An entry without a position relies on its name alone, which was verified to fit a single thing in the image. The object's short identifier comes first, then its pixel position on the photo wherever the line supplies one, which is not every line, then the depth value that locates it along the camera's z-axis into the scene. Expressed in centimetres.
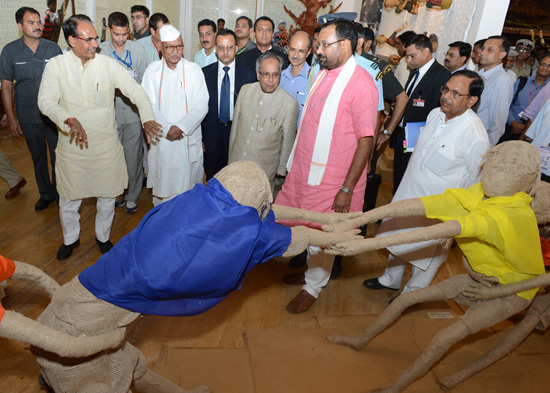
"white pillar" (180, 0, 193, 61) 892
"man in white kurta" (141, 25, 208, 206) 338
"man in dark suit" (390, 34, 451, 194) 387
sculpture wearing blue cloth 147
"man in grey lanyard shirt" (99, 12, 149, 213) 390
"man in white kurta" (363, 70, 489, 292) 253
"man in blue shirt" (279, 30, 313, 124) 346
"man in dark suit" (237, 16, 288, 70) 427
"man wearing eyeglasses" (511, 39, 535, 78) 590
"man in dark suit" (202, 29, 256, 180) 362
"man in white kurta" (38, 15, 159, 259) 283
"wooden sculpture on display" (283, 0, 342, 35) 896
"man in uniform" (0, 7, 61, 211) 370
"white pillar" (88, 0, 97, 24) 654
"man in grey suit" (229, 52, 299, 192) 311
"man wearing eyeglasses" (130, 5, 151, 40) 514
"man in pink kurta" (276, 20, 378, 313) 251
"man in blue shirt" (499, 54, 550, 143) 510
